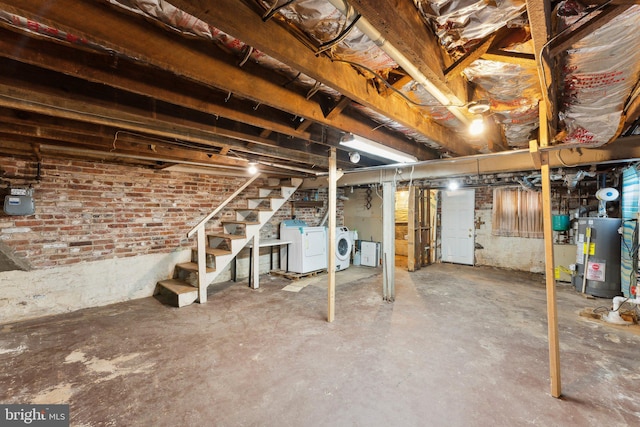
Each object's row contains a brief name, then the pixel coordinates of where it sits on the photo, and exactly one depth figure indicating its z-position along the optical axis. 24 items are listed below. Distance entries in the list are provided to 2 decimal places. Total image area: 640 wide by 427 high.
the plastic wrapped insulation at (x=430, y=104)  1.86
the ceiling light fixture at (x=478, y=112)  1.76
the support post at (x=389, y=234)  4.05
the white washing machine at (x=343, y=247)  5.78
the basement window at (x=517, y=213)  5.66
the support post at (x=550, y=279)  1.99
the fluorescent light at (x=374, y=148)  2.56
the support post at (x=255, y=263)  4.56
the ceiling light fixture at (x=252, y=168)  4.03
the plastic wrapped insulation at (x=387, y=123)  2.33
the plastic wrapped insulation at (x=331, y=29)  1.08
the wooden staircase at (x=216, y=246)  3.85
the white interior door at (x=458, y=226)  6.51
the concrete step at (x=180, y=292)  3.71
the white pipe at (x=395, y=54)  0.97
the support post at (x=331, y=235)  3.24
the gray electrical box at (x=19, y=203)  2.99
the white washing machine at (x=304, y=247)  5.20
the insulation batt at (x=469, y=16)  1.04
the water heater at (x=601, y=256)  4.20
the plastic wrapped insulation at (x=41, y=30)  1.11
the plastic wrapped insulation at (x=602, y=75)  1.00
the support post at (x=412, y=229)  5.89
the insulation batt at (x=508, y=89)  1.53
